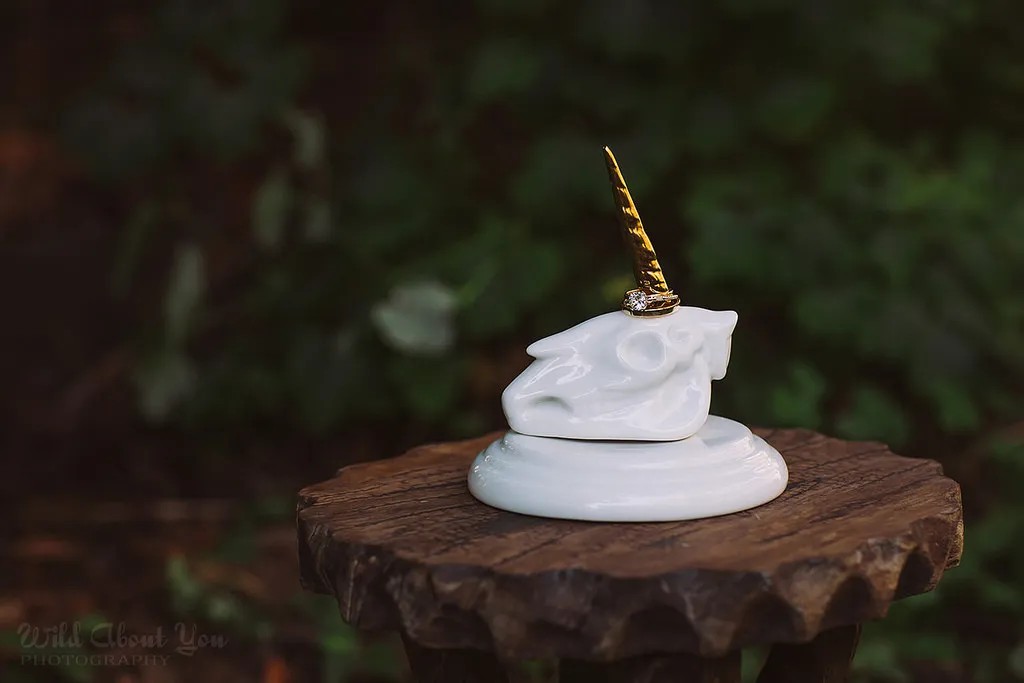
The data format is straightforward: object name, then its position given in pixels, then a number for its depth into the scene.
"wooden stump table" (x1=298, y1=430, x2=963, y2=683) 1.38
